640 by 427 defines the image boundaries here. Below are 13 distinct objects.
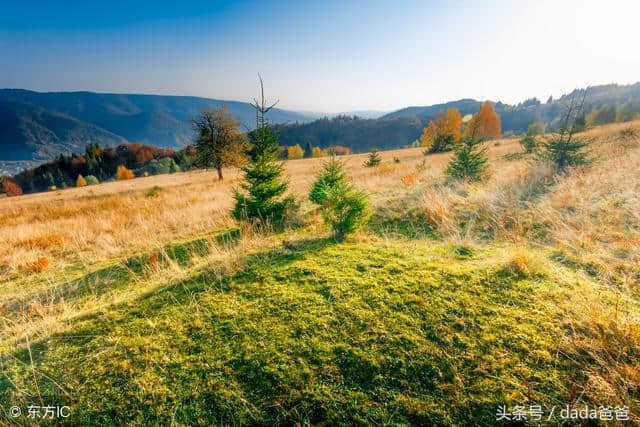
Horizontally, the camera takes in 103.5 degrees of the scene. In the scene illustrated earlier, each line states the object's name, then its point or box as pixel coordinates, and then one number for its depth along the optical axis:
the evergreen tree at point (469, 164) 9.34
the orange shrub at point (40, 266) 5.57
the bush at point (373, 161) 24.41
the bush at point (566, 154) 8.44
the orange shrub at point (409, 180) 10.15
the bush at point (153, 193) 16.82
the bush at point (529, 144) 16.77
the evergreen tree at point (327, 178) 6.63
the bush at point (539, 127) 40.31
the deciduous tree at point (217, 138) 22.91
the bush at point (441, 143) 30.39
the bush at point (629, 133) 12.89
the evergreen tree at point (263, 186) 6.67
